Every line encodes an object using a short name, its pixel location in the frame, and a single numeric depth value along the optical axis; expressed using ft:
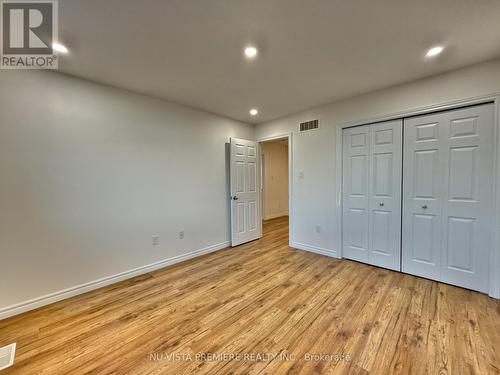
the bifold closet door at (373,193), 9.14
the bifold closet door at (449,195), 7.32
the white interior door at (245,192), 12.86
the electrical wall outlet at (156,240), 9.81
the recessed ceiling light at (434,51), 6.34
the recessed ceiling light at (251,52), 6.26
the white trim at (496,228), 6.95
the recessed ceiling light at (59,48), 5.97
